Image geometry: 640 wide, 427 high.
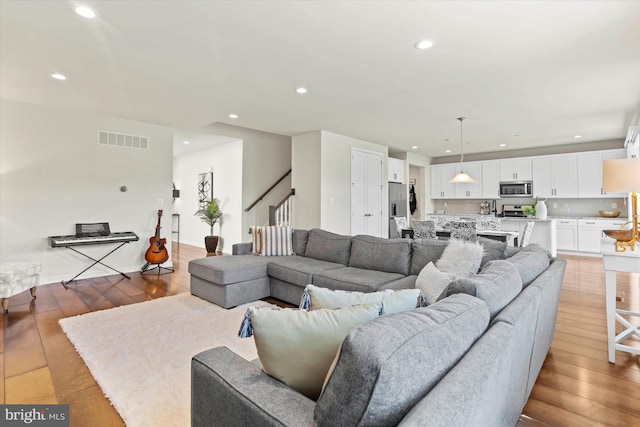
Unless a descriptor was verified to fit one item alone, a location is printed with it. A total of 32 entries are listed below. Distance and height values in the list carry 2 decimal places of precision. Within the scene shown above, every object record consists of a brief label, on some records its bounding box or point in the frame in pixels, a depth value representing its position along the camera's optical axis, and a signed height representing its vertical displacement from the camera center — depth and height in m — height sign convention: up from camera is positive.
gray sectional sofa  0.72 -0.42
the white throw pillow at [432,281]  2.03 -0.44
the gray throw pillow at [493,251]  2.71 -0.31
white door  6.68 +0.52
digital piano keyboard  4.14 -0.31
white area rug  1.82 -1.04
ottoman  3.39 -0.71
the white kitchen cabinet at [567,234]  6.85 -0.42
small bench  3.20 -0.65
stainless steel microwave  7.51 +0.65
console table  2.21 -0.44
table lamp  2.37 +0.25
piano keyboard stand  4.45 -0.68
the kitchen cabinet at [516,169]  7.56 +1.13
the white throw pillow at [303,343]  1.01 -0.41
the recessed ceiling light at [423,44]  2.66 +1.48
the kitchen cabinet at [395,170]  7.88 +1.18
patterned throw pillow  4.15 -0.33
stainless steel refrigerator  7.72 +0.35
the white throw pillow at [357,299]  1.22 -0.33
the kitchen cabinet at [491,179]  8.00 +0.94
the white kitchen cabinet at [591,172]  6.63 +0.92
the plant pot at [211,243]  7.09 -0.59
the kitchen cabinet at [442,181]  8.79 +0.98
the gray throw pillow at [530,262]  1.85 -0.30
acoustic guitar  5.05 -0.56
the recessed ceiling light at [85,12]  2.22 +1.47
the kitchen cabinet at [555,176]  7.01 +0.90
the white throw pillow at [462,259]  2.32 -0.33
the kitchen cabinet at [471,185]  8.30 +0.83
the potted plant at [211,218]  7.11 -0.03
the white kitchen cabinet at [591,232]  6.50 -0.36
